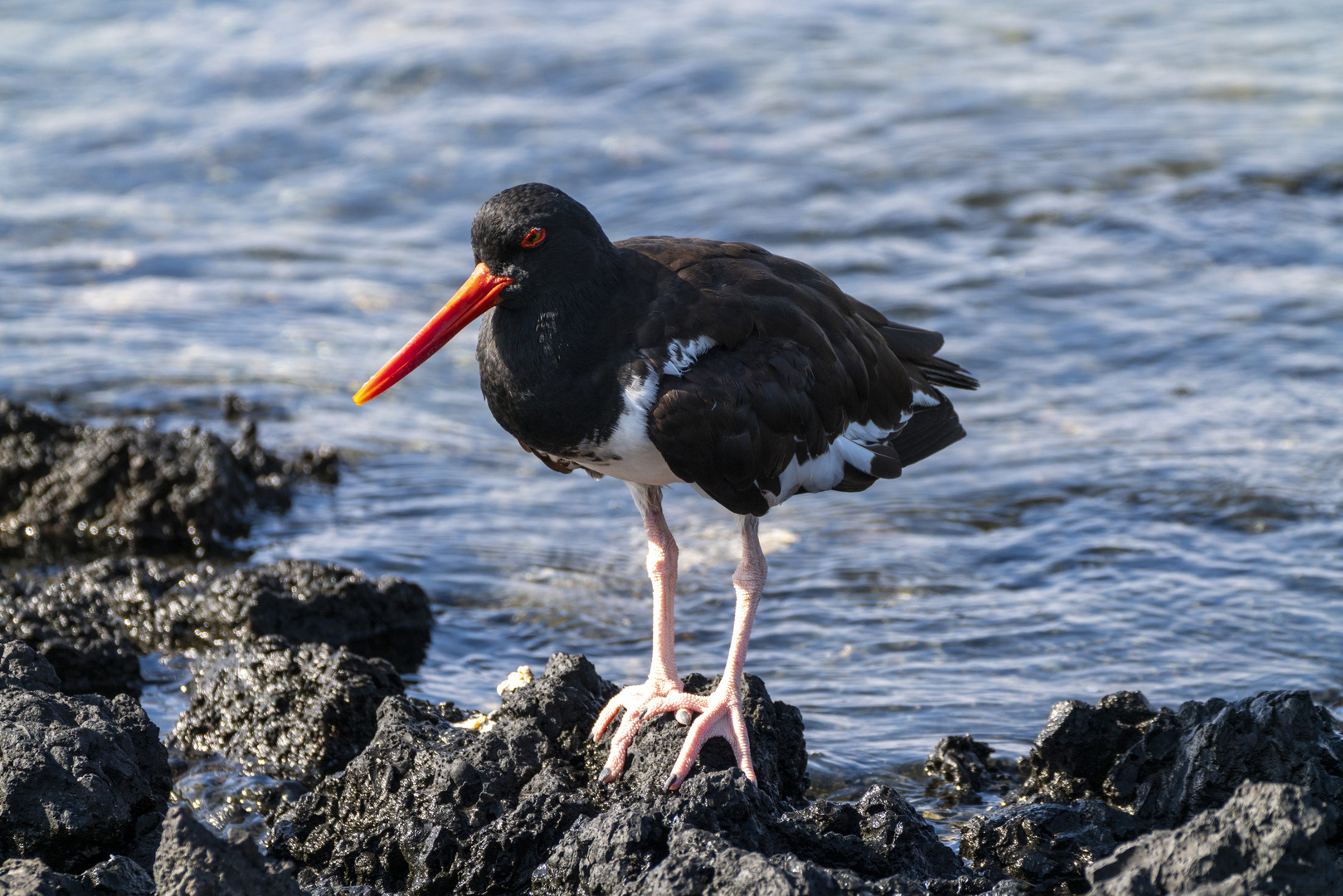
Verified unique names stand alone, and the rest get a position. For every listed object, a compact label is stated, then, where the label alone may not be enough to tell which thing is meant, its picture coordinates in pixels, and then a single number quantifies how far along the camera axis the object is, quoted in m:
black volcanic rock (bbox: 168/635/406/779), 9.66
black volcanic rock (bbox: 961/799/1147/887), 8.17
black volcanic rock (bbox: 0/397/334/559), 13.48
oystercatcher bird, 8.27
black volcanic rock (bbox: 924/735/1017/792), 9.64
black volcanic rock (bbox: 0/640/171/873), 7.74
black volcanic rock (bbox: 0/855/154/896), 6.65
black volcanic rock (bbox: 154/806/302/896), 6.30
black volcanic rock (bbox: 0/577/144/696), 10.69
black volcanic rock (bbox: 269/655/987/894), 7.19
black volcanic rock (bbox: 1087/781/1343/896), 6.16
